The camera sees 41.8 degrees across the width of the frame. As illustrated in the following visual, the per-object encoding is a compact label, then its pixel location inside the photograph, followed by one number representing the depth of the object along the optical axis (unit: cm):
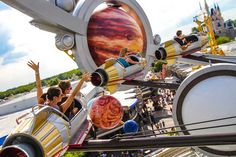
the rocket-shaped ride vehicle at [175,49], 704
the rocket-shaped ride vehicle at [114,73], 501
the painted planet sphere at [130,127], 735
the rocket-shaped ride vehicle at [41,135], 298
